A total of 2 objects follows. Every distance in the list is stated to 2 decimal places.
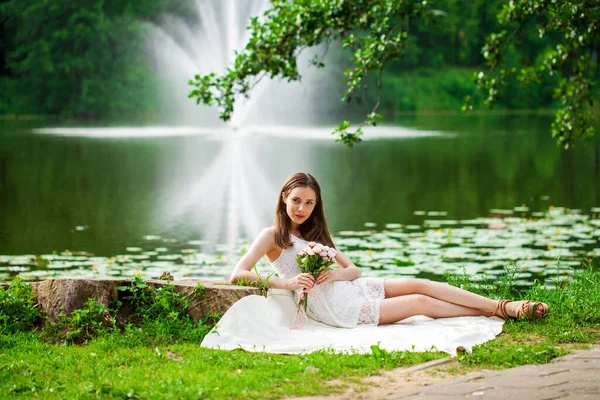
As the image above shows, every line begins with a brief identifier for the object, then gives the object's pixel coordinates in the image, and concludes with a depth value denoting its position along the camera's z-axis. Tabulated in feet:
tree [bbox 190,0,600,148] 30.45
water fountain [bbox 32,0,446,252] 49.57
